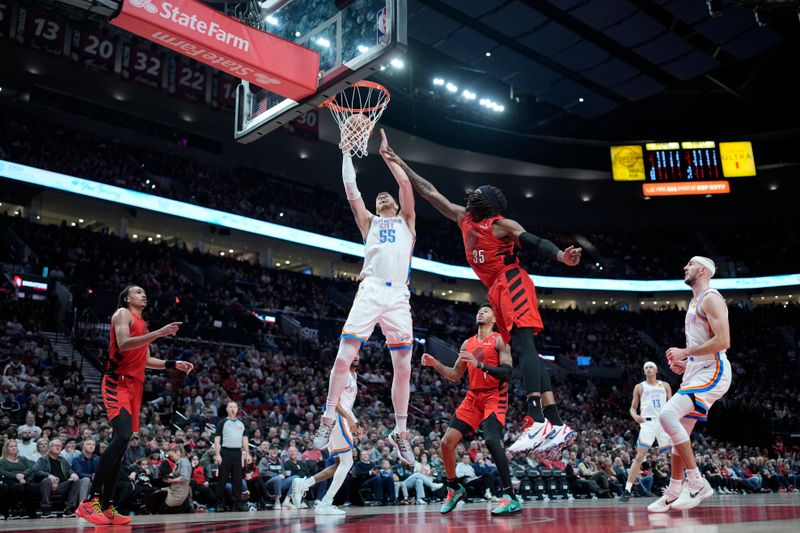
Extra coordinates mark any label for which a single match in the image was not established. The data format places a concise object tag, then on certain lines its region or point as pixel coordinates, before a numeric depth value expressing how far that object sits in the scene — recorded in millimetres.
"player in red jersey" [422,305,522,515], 6832
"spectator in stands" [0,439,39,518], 9945
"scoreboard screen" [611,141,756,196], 32156
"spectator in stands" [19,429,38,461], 11066
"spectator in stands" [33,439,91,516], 10086
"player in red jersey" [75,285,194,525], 6254
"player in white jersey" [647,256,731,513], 6543
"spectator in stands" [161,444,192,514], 10641
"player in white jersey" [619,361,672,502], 11345
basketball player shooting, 6648
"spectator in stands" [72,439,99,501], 10820
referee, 11312
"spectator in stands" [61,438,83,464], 10859
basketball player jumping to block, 5598
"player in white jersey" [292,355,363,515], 8266
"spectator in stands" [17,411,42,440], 11914
